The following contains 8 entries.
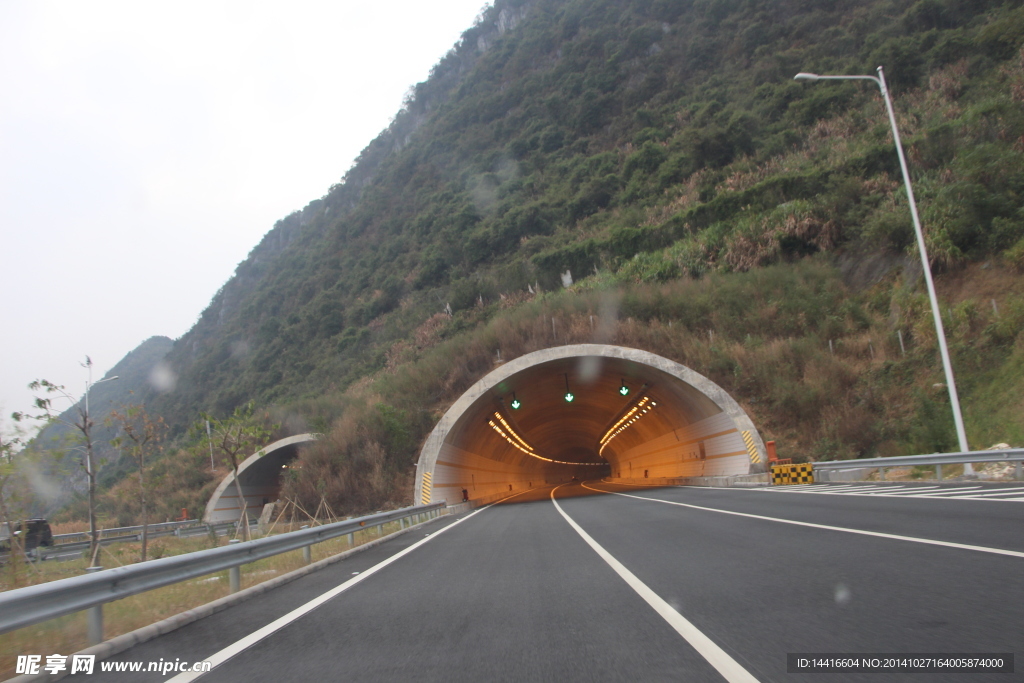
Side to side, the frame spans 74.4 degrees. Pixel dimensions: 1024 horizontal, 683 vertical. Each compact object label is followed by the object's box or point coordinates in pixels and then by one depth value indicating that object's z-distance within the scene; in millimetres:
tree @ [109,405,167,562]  17422
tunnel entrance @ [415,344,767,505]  26891
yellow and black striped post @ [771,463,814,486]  20719
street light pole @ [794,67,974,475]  15938
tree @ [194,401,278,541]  21062
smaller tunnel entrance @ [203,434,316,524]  38375
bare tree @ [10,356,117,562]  15703
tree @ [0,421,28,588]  13078
